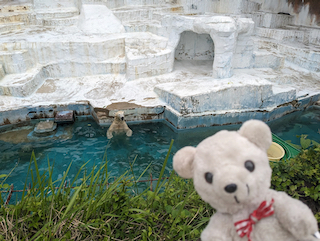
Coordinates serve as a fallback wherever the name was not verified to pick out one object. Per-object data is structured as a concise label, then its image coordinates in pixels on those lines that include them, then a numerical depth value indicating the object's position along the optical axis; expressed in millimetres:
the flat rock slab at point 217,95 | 6695
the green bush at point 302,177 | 2231
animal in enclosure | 5883
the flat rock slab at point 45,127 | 6442
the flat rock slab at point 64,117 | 6781
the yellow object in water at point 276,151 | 4582
